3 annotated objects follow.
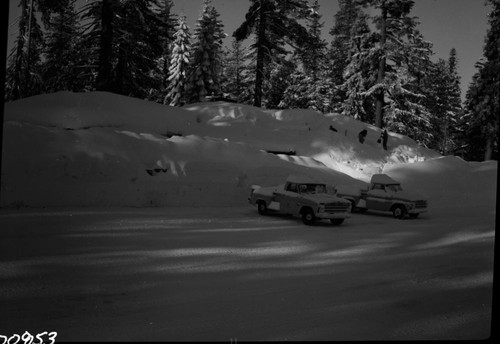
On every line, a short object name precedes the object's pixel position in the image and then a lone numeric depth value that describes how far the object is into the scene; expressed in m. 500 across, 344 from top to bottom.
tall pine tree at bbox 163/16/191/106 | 27.62
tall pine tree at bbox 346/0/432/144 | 33.28
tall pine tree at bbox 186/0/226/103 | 27.16
